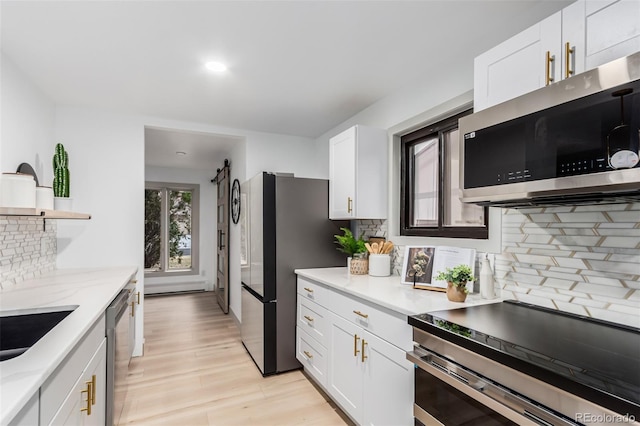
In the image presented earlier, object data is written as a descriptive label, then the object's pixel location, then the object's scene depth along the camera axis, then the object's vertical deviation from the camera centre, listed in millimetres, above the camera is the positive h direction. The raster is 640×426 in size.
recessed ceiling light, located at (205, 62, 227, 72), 2266 +1008
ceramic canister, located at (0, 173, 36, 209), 1843 +118
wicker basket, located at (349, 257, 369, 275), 2670 -446
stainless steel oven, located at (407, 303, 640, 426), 843 -478
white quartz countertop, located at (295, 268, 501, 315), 1639 -479
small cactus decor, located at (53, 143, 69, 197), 2699 +314
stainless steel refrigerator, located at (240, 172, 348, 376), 2871 -349
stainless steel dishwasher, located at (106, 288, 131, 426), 1887 -910
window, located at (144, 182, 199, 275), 6434 -329
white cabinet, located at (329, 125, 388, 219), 2725 +316
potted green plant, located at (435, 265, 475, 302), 1730 -369
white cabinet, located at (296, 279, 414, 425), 1609 -872
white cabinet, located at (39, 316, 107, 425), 1036 -667
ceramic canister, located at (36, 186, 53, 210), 2214 +93
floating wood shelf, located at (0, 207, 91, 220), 1738 -9
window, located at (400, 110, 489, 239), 2256 +172
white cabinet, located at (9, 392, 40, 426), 836 -532
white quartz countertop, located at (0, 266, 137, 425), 833 -462
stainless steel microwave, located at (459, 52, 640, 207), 1016 +247
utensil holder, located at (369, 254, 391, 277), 2566 -414
